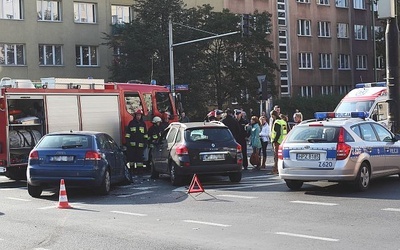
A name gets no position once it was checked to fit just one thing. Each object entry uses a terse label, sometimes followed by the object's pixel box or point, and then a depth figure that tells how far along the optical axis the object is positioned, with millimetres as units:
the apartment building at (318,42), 58156
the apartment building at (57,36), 43312
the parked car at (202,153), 16672
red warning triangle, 15078
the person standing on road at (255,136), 20531
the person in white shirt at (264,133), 20625
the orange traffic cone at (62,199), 13469
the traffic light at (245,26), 32781
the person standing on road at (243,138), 20609
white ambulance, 26617
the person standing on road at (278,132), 19000
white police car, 13867
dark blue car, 15102
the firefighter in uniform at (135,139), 21125
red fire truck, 18547
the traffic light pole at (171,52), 37422
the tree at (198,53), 43719
